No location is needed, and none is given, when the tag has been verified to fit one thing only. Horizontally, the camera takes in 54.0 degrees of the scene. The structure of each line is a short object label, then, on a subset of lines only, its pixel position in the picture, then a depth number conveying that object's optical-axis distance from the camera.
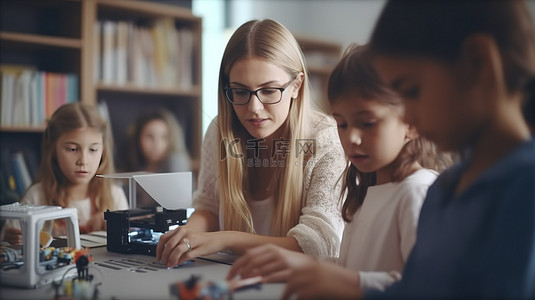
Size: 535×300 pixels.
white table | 0.88
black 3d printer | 1.24
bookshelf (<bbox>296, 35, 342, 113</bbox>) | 4.22
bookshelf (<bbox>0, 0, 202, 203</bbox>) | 2.88
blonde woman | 1.32
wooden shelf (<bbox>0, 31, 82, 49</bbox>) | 2.69
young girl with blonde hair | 1.29
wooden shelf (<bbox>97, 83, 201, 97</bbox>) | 3.08
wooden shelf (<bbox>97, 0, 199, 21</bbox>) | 3.03
